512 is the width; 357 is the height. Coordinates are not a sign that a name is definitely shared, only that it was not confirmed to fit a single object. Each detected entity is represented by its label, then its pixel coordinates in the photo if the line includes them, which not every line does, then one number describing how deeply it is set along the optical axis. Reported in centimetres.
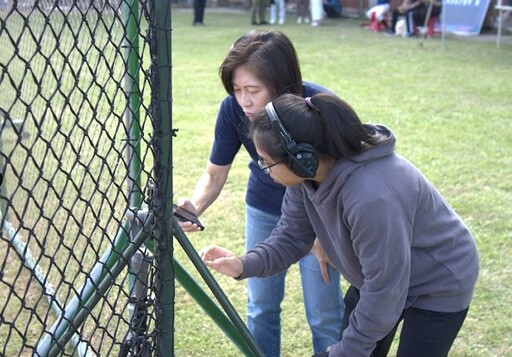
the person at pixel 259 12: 2606
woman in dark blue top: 401
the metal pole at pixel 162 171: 342
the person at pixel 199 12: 2547
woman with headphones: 347
